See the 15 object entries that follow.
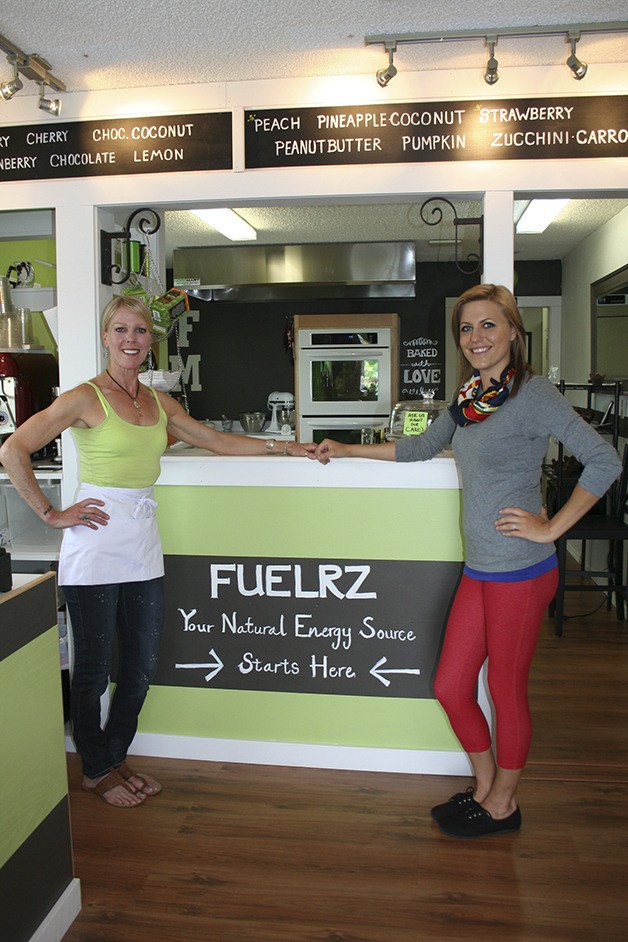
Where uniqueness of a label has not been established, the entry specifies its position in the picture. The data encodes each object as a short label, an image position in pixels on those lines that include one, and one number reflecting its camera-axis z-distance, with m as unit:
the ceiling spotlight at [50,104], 2.96
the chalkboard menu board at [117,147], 3.00
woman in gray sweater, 2.25
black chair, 4.64
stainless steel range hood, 6.89
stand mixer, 6.99
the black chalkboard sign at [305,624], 2.92
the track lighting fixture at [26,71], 2.75
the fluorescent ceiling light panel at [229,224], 5.63
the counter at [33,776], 1.81
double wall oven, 6.28
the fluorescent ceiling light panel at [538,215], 5.40
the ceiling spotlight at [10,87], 2.77
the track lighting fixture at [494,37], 2.58
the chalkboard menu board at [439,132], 2.85
